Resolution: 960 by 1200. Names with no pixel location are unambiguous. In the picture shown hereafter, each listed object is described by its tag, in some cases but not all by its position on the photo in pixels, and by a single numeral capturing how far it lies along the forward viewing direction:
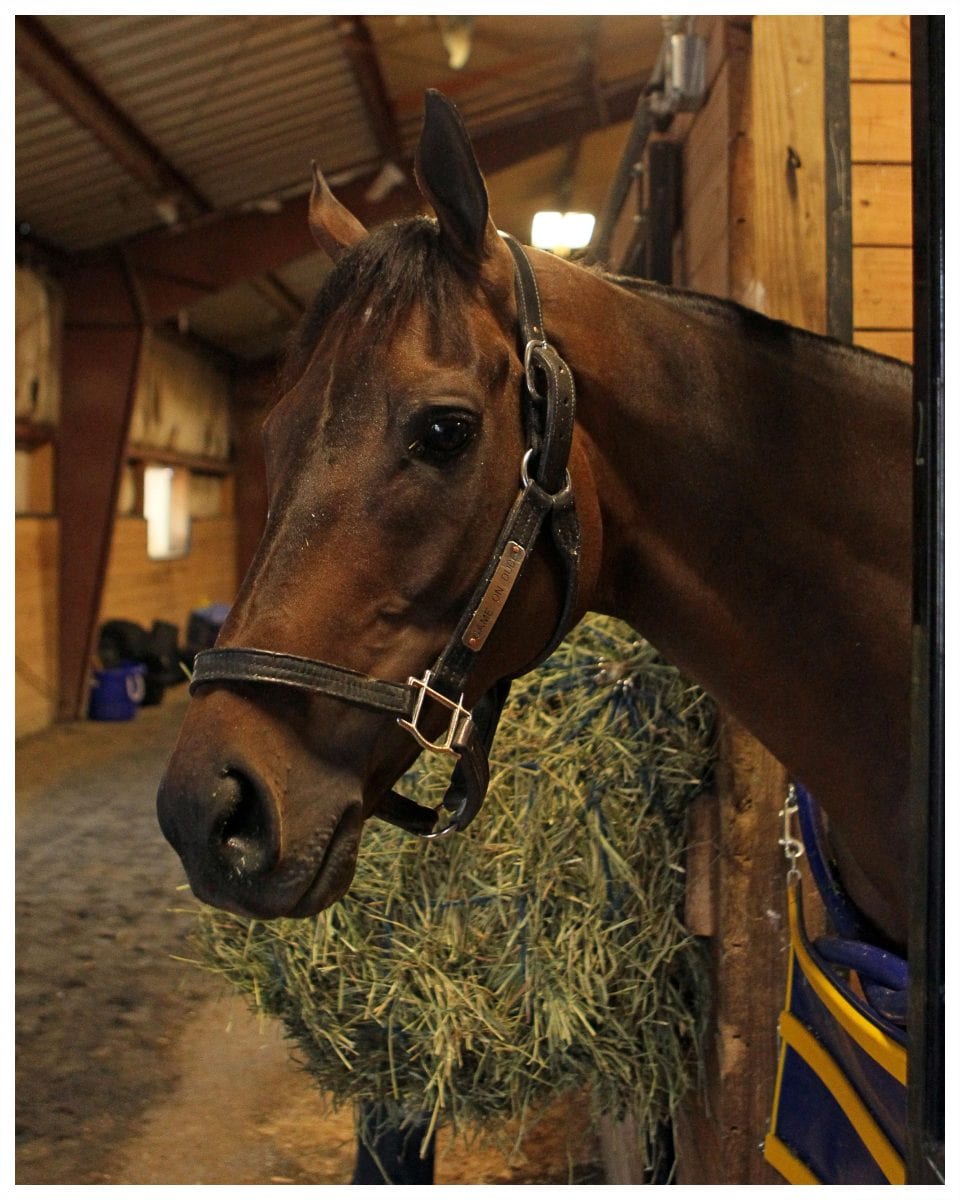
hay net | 1.80
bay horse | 1.05
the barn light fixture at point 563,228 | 4.39
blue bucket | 8.50
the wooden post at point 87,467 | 8.25
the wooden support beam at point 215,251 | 7.91
